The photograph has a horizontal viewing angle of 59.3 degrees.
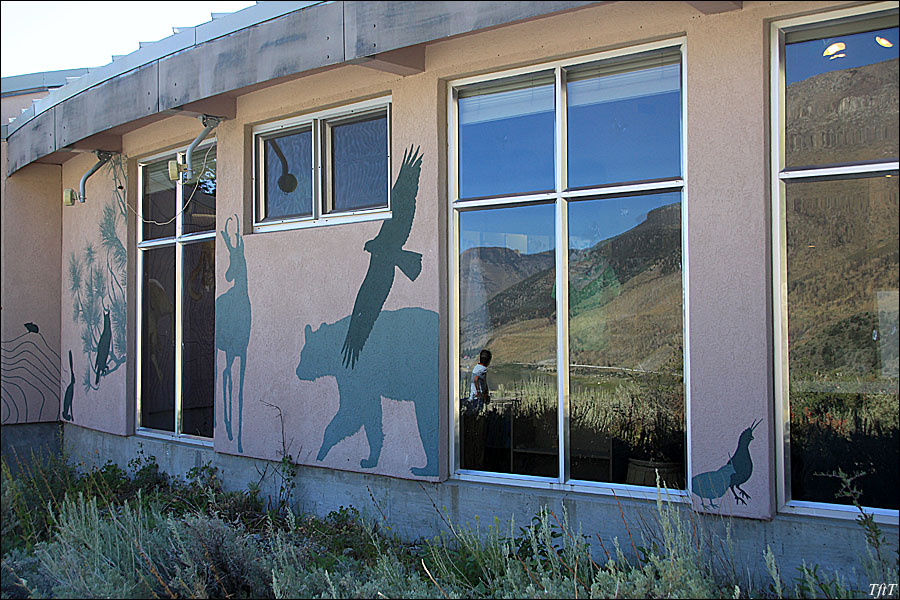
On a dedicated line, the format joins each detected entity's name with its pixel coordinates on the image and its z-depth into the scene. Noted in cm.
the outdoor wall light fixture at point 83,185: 962
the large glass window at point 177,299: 866
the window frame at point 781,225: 489
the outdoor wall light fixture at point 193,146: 801
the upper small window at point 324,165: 701
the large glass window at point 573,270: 554
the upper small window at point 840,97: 478
